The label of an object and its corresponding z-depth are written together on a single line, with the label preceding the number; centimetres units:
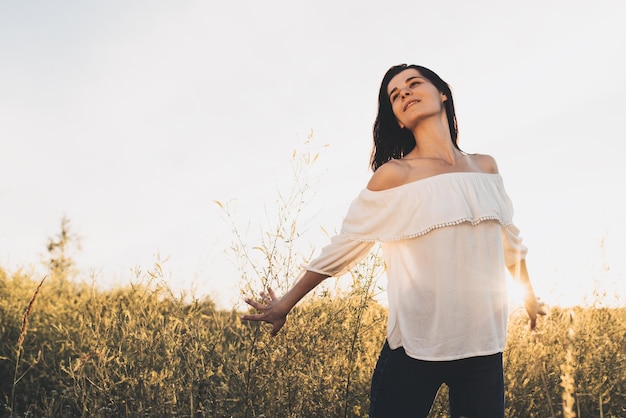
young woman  183
